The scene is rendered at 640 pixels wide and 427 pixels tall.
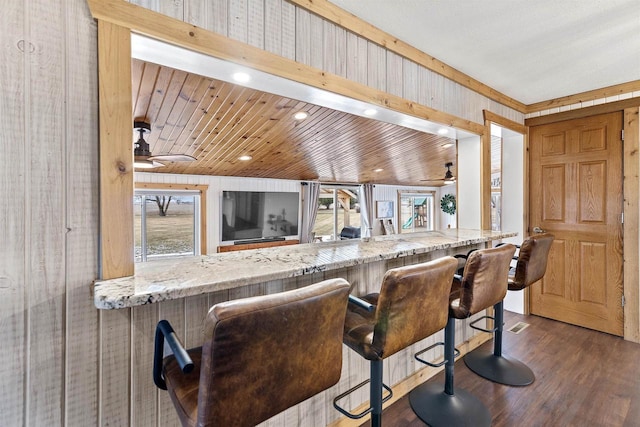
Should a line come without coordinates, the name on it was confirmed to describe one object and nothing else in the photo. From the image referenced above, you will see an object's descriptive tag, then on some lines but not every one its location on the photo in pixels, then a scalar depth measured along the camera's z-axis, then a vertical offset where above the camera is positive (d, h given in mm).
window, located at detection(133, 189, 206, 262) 5277 -173
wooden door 2787 -43
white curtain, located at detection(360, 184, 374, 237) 7898 +282
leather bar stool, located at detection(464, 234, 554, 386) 2080 -876
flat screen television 5855 -42
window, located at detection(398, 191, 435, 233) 8961 +43
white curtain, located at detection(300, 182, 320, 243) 6793 +135
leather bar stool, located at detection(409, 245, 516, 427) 1593 -586
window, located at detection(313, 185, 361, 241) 7465 +46
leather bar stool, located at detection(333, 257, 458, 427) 1133 -421
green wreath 8445 +237
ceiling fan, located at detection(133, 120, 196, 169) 2569 +590
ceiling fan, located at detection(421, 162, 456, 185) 5343 +783
